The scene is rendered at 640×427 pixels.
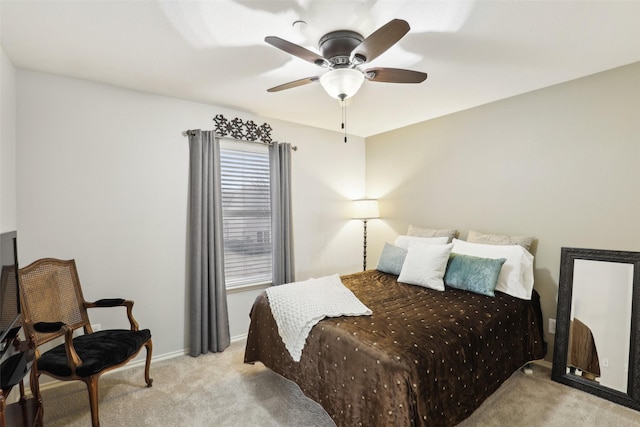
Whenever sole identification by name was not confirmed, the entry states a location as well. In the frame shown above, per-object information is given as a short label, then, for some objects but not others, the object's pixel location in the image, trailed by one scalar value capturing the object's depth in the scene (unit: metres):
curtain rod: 3.08
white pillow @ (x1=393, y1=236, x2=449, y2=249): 3.23
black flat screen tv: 1.56
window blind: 3.40
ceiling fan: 1.73
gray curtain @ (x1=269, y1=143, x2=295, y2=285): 3.63
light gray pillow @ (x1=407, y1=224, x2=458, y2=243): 3.47
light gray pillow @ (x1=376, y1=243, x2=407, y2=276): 3.29
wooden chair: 1.95
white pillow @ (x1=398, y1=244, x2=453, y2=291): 2.82
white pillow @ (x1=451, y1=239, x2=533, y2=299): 2.65
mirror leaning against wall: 2.27
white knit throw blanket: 2.15
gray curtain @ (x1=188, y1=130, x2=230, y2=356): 3.04
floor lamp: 4.27
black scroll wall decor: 3.28
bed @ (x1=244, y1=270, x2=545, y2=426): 1.63
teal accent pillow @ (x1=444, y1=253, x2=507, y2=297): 2.61
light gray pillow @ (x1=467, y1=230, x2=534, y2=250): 2.89
